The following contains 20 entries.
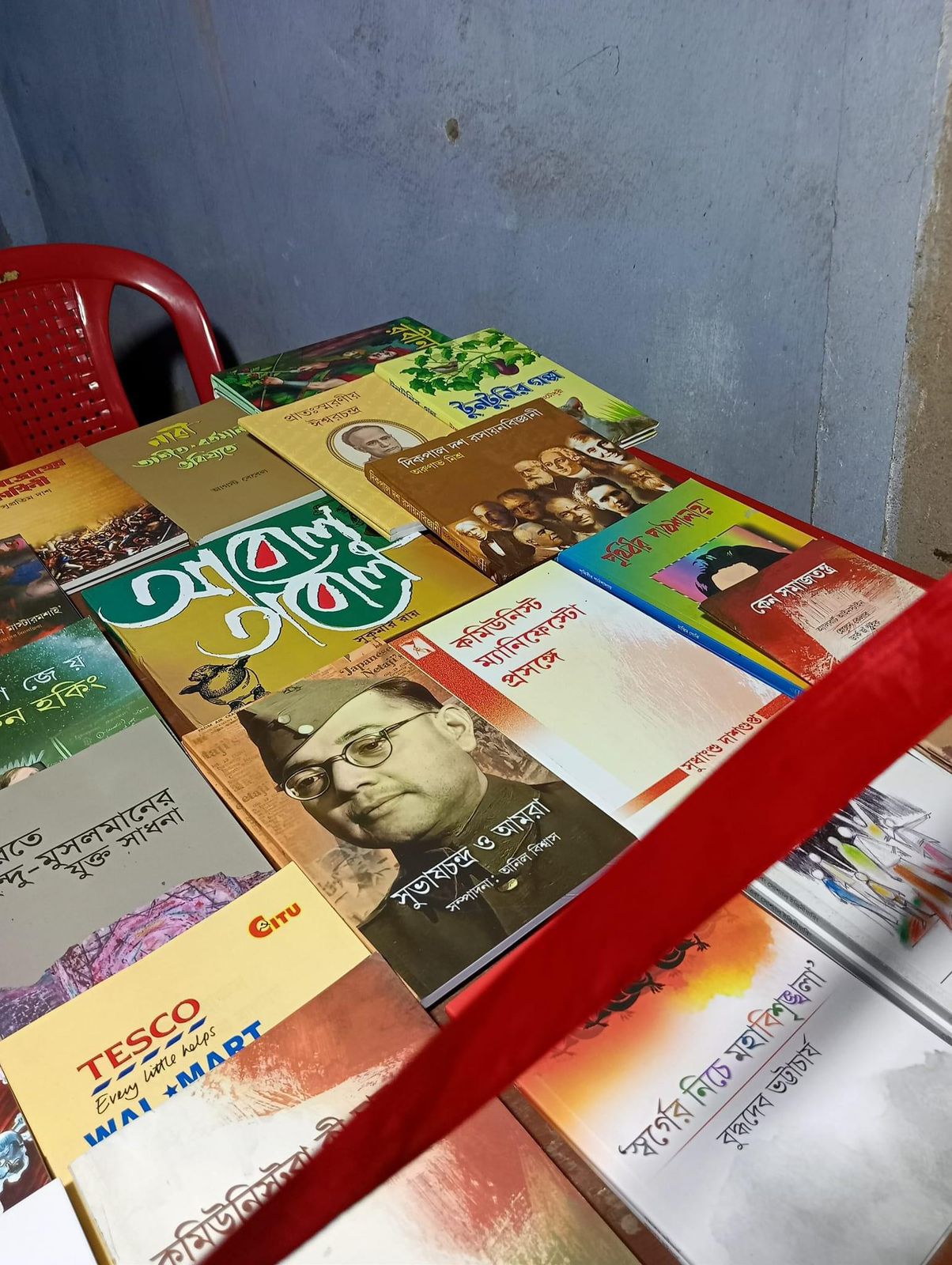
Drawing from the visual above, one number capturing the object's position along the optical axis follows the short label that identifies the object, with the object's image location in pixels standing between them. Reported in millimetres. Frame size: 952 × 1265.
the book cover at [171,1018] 588
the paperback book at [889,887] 624
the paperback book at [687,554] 915
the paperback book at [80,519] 1053
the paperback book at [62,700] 837
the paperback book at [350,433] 1104
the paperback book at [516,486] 1010
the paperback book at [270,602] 900
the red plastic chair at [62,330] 1677
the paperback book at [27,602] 968
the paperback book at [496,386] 1195
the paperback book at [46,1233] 519
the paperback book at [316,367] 1302
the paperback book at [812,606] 854
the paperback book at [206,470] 1103
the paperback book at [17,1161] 549
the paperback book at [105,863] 672
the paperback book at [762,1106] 516
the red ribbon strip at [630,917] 285
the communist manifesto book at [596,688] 768
